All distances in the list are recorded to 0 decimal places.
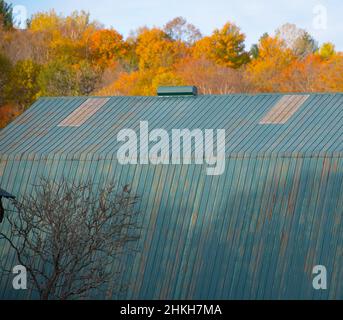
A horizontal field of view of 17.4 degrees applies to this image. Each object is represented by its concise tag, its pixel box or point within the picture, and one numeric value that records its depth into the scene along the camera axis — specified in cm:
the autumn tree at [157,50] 10802
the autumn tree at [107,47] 11625
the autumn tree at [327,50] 11764
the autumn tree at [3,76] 8988
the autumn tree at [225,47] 10919
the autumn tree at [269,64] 9944
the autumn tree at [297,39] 11484
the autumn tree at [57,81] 9169
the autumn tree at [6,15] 11465
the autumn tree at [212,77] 9631
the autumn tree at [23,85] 9231
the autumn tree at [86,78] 9550
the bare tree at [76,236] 2925
